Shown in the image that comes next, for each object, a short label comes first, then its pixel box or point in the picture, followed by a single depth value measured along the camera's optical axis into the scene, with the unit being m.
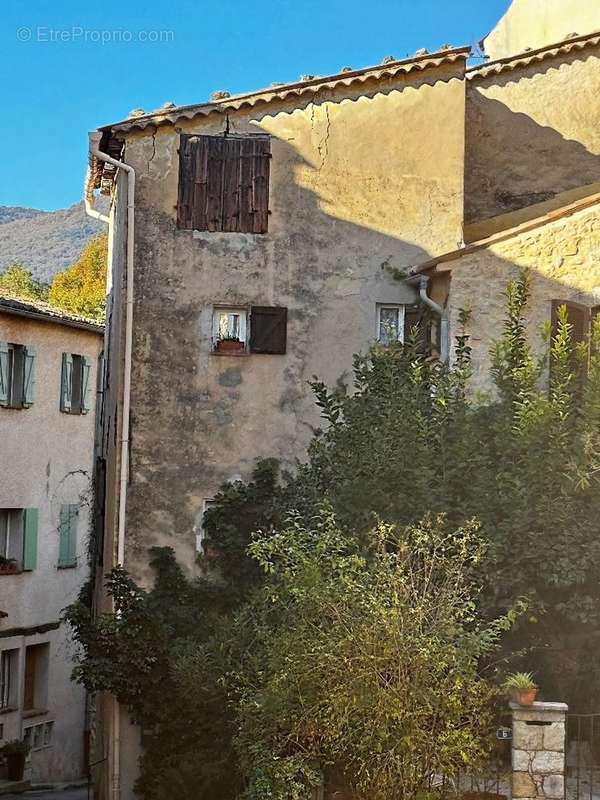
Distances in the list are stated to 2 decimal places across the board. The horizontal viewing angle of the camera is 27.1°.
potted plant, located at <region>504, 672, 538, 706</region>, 12.22
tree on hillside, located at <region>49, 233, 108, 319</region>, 47.90
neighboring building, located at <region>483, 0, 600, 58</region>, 22.83
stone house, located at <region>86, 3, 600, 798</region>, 18.33
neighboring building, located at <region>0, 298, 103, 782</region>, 25.98
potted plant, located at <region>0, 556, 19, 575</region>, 25.73
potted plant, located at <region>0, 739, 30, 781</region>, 25.38
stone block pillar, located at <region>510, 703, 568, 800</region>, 12.11
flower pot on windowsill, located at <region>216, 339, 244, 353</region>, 18.50
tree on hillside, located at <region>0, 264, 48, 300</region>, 51.41
